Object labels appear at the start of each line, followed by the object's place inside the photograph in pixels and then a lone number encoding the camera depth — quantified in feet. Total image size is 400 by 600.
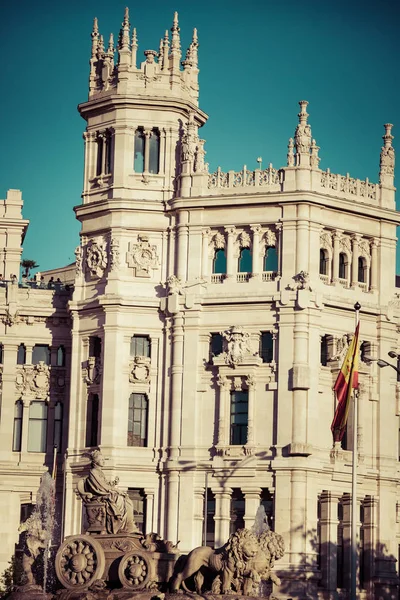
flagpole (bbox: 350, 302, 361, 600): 222.69
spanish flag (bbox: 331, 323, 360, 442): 234.79
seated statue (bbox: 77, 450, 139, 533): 181.37
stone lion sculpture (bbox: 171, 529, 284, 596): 169.99
